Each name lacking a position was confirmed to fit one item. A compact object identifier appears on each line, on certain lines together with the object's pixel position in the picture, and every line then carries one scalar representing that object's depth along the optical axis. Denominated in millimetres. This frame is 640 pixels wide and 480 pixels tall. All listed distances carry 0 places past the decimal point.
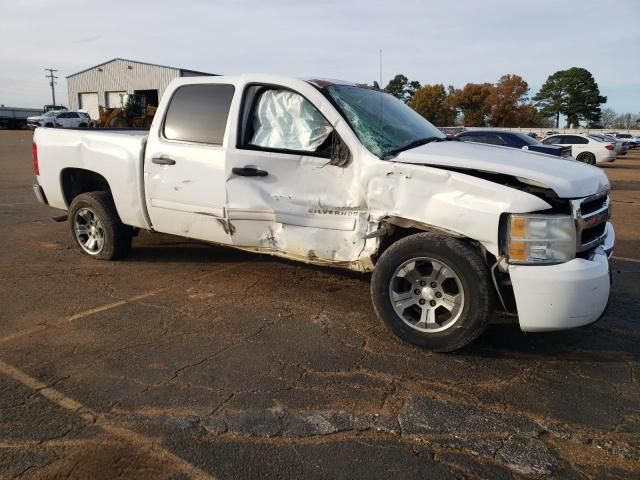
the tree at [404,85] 89344
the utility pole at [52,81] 87438
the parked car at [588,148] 23984
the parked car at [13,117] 52125
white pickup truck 3352
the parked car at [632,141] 52550
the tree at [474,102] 85900
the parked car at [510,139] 13836
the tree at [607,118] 98612
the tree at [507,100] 85375
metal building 46562
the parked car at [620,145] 25527
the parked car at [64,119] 40812
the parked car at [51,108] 54316
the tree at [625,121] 108562
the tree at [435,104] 84062
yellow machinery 21094
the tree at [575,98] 93812
